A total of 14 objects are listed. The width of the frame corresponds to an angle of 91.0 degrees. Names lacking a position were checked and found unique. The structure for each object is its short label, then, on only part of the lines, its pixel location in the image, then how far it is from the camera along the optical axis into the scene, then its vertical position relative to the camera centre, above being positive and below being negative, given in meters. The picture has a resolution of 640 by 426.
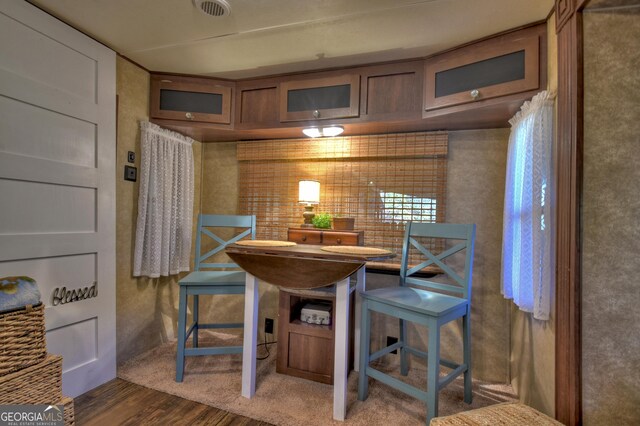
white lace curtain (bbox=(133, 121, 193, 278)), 2.24 +0.05
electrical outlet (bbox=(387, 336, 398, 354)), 2.31 -0.93
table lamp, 2.35 +0.13
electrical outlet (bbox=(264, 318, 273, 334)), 2.61 -0.94
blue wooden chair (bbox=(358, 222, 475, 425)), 1.50 -0.49
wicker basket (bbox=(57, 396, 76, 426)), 1.16 -0.75
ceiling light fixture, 2.22 +0.59
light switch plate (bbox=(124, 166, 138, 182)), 2.15 +0.26
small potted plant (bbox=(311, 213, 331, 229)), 2.29 -0.06
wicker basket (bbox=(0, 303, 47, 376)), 1.02 -0.44
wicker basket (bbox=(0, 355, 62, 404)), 1.02 -0.60
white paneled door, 1.53 +0.16
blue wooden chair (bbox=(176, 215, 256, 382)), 1.96 -0.45
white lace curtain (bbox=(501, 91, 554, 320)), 1.42 +0.03
